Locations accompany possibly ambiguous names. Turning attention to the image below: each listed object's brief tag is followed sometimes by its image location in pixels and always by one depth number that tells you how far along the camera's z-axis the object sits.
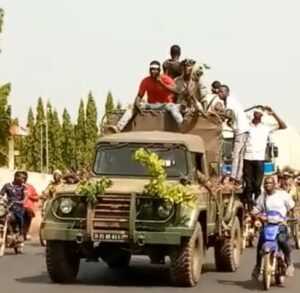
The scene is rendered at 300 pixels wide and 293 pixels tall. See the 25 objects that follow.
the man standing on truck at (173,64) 18.72
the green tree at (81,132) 80.65
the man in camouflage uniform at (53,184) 21.83
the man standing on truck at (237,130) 19.08
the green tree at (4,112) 47.03
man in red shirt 17.59
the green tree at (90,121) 81.00
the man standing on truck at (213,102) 18.25
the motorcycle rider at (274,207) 15.45
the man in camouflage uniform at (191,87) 17.89
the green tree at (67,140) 80.50
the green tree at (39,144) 82.88
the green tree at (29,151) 83.38
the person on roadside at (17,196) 21.97
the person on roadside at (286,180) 20.09
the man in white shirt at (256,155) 20.37
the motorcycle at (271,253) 15.02
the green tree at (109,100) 80.12
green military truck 15.15
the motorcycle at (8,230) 21.56
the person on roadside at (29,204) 22.36
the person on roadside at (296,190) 24.44
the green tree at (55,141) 81.62
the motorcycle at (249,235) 21.03
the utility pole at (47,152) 81.62
